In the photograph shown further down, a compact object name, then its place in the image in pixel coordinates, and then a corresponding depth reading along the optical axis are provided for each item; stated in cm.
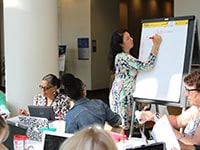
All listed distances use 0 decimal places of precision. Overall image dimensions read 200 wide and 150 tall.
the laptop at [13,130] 278
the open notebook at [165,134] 242
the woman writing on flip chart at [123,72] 440
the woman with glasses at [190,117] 278
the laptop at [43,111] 349
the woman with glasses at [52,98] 409
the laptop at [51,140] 225
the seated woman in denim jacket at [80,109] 291
